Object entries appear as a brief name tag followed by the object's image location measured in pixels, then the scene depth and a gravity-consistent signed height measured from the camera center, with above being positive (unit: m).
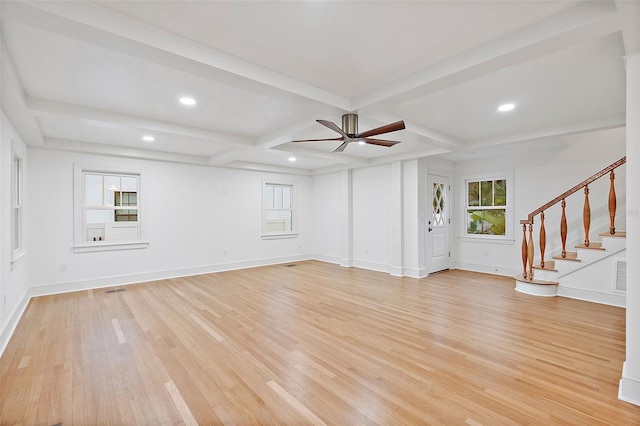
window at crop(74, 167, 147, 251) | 5.10 -0.05
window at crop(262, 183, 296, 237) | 7.73 +0.07
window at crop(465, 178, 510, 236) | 6.14 +0.12
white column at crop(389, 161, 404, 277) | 6.11 -0.20
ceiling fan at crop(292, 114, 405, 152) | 3.15 +0.88
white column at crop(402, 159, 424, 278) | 5.91 -0.11
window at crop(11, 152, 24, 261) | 3.73 +0.08
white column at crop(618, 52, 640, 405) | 1.97 -0.17
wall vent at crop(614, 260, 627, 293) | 3.99 -0.86
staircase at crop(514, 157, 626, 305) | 4.02 -0.81
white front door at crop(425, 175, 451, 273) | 6.27 -0.23
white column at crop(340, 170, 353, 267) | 7.32 -0.14
